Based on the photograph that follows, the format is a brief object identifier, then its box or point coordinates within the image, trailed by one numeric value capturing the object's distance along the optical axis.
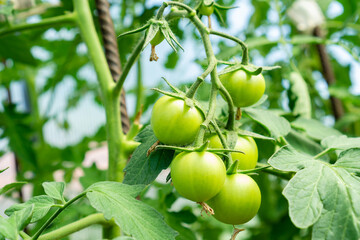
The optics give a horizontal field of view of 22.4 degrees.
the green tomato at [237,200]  0.88
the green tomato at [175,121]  0.89
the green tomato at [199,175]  0.86
